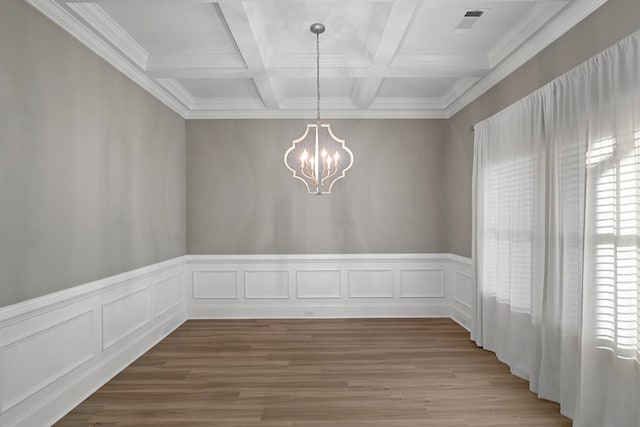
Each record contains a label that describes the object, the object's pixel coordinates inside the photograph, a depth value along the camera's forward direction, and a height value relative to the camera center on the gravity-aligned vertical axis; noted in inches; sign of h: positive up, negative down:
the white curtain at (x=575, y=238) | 98.1 -9.2
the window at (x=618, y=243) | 96.8 -8.8
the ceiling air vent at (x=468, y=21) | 135.3 +63.4
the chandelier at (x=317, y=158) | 157.2 +18.9
